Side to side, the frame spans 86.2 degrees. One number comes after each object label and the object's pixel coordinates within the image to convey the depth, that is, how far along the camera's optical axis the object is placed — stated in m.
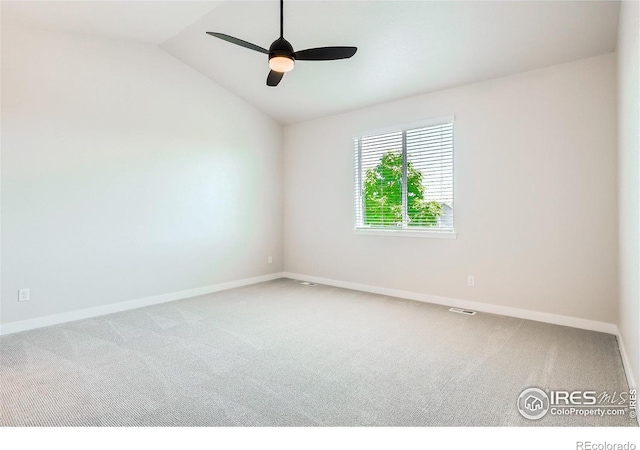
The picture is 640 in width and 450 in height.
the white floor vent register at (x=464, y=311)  4.00
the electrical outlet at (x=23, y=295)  3.49
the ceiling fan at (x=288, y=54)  2.69
